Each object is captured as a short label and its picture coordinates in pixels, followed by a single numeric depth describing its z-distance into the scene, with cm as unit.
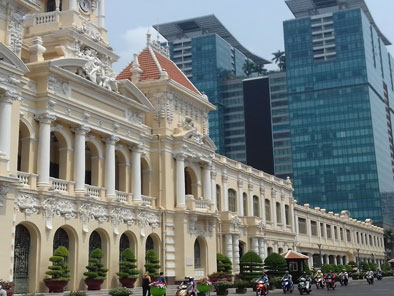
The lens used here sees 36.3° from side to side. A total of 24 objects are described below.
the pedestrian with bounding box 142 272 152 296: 2966
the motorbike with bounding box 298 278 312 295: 3569
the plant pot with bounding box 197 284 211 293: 3016
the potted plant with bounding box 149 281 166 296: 2669
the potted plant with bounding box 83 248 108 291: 3138
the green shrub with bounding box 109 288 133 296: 2636
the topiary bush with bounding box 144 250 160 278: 3669
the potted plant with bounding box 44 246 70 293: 2880
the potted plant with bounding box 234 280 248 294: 3722
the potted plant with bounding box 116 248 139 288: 3431
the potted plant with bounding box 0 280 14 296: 2431
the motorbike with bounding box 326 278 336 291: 4112
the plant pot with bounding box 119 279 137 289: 3444
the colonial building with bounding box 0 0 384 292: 2855
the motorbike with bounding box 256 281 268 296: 3102
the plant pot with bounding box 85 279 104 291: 3161
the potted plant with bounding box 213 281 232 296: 3459
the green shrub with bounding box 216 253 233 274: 4478
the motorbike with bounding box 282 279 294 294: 3797
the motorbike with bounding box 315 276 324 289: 4336
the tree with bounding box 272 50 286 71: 16218
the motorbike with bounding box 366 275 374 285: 5062
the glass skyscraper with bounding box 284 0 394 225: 13700
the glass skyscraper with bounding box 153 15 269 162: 16025
